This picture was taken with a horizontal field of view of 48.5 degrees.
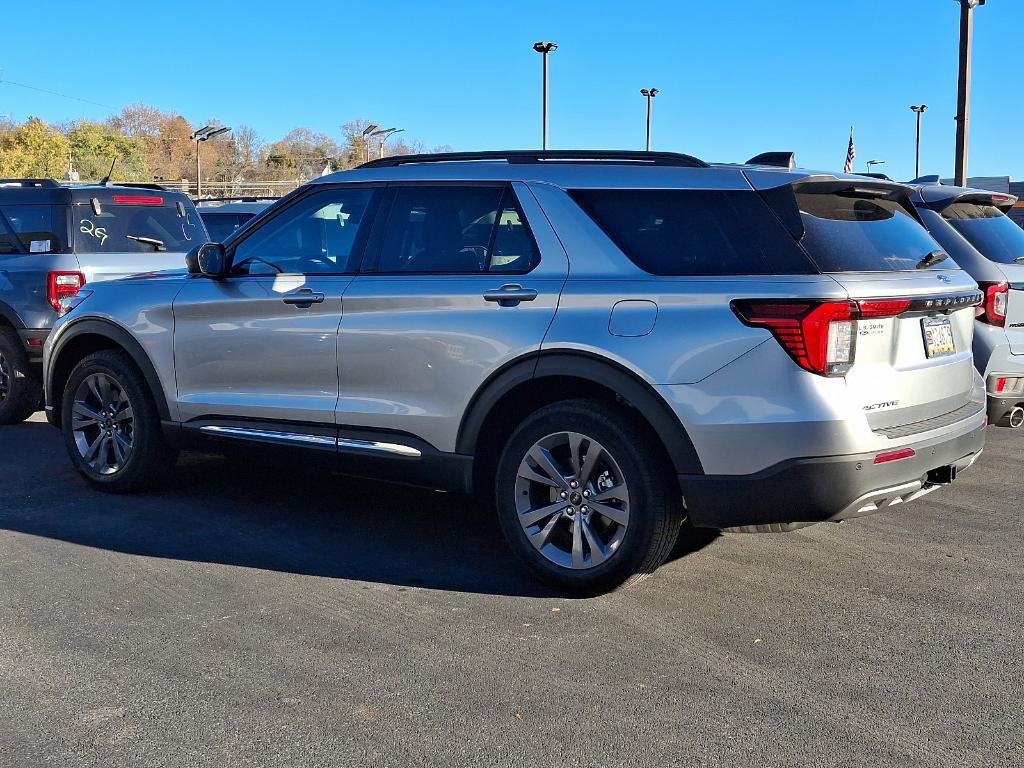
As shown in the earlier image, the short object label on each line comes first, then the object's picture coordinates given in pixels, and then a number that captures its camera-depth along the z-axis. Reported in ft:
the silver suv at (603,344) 14.21
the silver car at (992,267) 21.75
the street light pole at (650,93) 151.33
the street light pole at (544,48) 108.88
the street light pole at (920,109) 147.28
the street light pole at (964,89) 66.95
